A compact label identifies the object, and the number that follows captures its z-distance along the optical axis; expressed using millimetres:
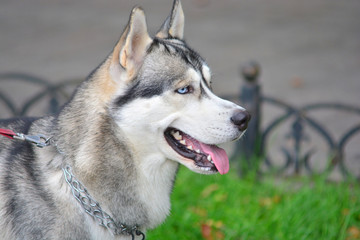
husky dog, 5055
